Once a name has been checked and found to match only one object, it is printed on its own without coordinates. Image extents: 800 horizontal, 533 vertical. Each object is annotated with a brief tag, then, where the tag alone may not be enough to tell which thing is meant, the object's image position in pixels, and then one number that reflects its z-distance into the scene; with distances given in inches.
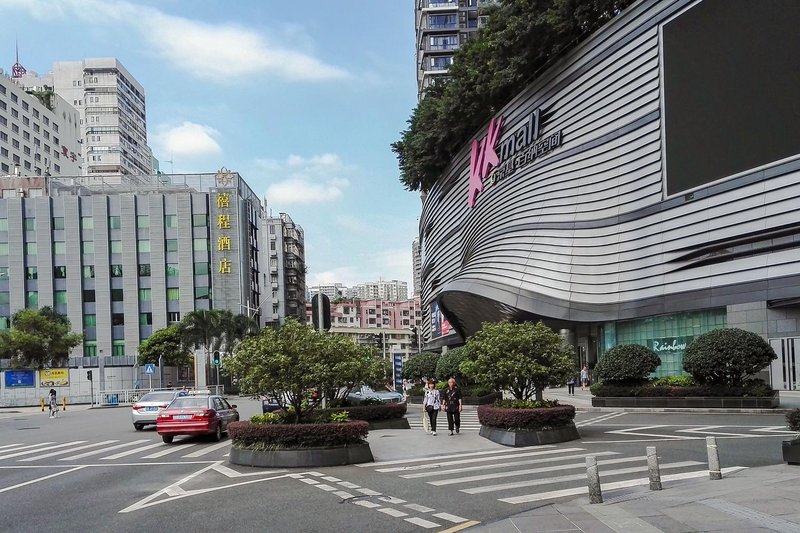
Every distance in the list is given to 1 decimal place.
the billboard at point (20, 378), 2220.7
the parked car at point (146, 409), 1059.3
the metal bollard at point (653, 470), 424.9
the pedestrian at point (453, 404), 837.2
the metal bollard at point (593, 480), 387.9
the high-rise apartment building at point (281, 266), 4628.4
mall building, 1235.2
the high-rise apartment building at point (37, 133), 4205.2
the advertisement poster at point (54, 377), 2242.9
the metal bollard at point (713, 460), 456.4
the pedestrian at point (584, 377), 1836.9
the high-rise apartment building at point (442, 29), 3558.1
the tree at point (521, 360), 768.3
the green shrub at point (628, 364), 1154.7
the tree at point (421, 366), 1691.7
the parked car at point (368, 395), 1030.0
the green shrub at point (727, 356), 1018.7
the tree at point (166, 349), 2935.5
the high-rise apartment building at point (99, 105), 5674.2
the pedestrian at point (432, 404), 848.3
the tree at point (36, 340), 2396.7
